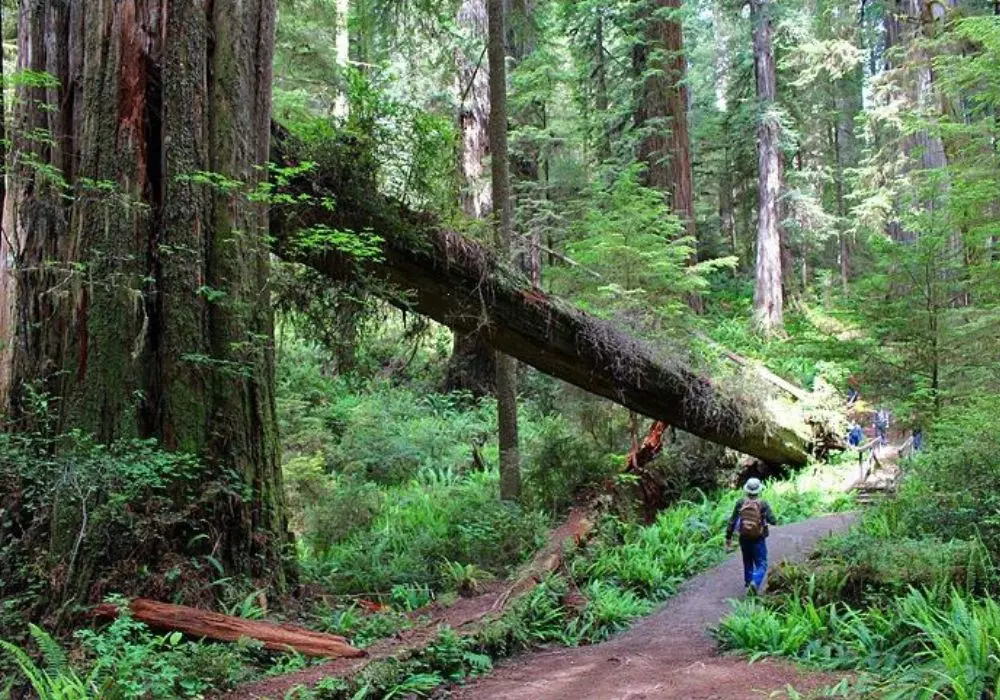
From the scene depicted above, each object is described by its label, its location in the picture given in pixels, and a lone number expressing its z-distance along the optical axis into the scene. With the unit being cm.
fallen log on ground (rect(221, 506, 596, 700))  458
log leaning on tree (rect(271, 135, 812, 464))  755
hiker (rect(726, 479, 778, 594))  796
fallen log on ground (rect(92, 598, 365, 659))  488
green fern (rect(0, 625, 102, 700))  373
